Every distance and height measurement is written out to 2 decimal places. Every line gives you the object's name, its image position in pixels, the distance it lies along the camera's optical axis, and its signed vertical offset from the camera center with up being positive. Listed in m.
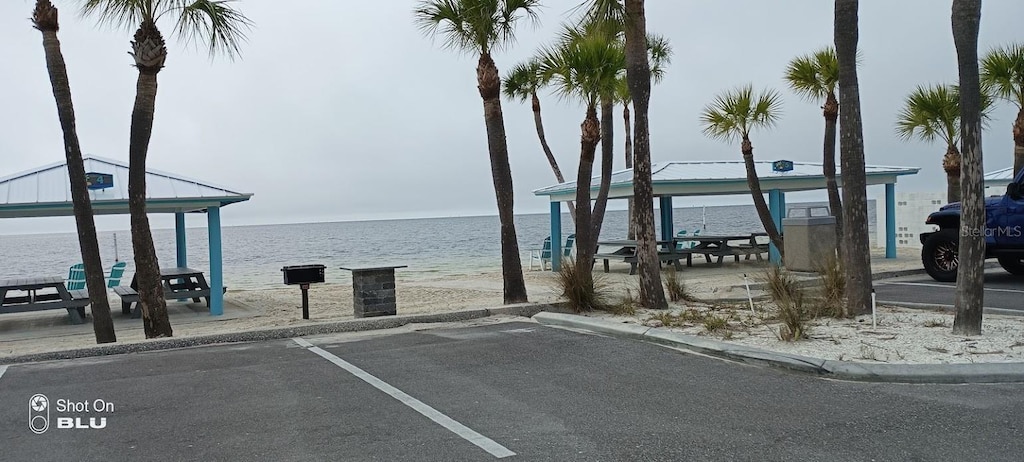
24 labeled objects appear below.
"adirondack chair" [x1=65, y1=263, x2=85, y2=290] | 16.52 -0.78
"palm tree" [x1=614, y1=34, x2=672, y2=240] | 25.48 +5.44
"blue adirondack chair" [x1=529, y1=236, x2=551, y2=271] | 23.59 -0.71
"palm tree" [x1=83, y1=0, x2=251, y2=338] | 10.53 +1.28
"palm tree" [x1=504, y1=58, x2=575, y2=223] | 23.67 +4.32
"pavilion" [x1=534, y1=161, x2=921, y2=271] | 20.20 +1.08
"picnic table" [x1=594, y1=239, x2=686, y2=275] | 19.55 -0.69
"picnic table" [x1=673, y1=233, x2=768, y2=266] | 21.00 -0.65
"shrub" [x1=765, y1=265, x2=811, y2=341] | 8.12 -0.89
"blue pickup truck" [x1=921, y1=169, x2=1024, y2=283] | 12.67 -0.32
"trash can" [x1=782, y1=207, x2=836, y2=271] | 16.31 -0.35
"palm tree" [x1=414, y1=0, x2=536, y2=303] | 12.12 +2.31
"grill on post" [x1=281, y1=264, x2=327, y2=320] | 12.05 -0.60
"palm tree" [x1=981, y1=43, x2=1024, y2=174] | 17.16 +3.04
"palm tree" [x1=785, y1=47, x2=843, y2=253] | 18.34 +3.20
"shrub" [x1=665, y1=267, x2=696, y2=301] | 12.42 -1.01
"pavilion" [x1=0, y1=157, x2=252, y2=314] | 13.78 +0.76
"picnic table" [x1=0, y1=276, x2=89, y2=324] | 13.19 -1.00
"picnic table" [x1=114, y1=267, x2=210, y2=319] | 14.16 -0.95
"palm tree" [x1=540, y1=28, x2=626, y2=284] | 15.41 +2.95
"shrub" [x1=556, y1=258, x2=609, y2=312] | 11.32 -0.90
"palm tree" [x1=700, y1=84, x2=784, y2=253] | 19.48 +2.52
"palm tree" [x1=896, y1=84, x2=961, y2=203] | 19.92 +2.54
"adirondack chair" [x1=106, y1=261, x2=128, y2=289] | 16.56 -0.73
